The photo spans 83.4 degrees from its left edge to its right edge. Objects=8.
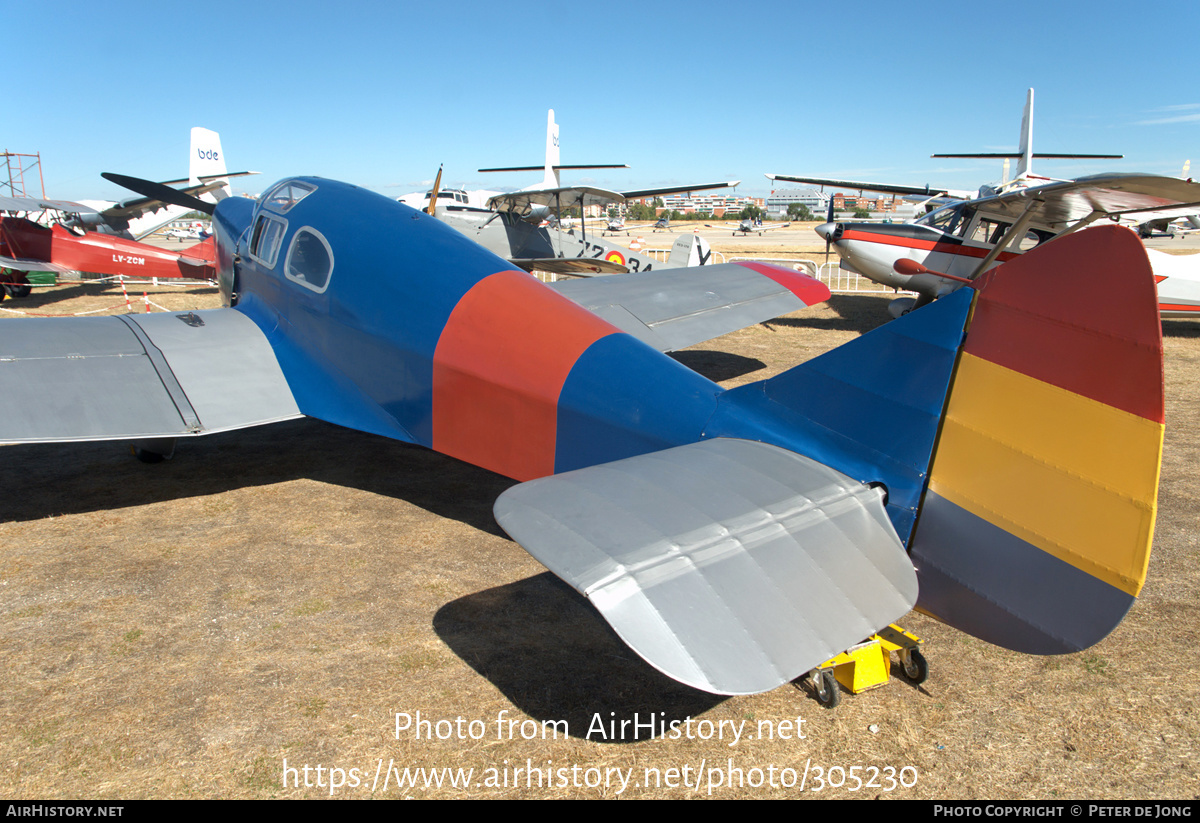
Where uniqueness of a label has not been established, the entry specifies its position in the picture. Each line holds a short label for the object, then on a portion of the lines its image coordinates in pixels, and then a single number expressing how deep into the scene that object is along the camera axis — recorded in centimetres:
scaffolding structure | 5110
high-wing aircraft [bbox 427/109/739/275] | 1727
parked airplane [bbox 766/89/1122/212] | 1824
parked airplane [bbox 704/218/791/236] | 6294
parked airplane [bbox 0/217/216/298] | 1800
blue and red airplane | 210
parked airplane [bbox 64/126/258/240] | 2032
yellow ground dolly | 334
